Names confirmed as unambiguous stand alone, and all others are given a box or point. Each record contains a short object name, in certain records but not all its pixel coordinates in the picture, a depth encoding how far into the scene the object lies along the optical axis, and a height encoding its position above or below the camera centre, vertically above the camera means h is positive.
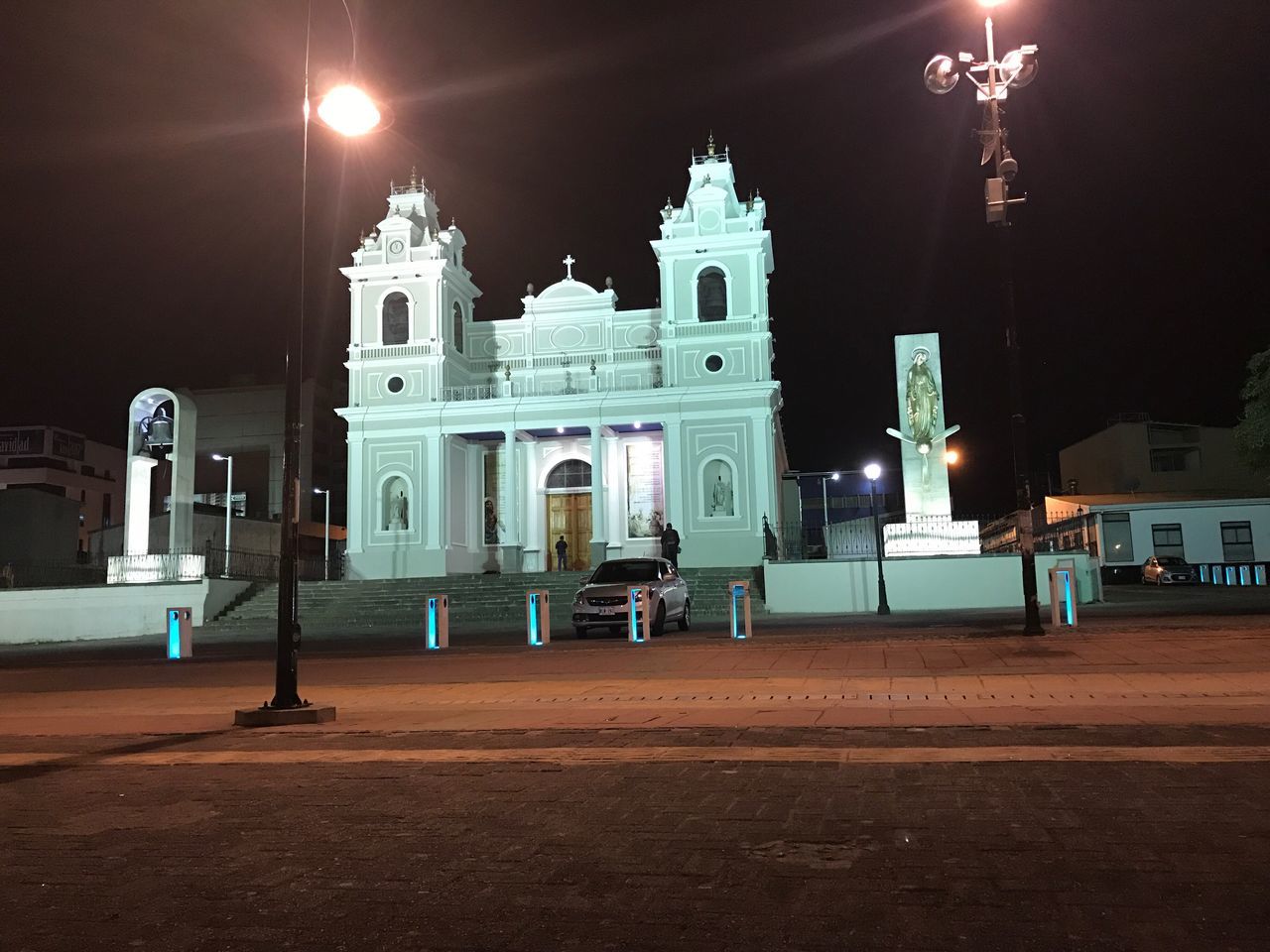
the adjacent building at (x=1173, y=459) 58.47 +6.18
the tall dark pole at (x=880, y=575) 26.23 +0.00
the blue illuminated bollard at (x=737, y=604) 18.95 -0.46
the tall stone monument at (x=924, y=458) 28.00 +3.14
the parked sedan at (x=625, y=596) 20.66 -0.27
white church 36.91 +6.55
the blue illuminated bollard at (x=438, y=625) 19.16 -0.67
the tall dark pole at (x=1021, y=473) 16.09 +1.57
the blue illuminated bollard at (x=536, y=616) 19.44 -0.58
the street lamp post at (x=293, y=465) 9.48 +1.23
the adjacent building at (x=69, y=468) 68.00 +9.12
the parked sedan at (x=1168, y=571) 41.09 -0.21
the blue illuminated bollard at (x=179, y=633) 19.53 -0.69
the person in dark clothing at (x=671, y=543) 30.78 +1.15
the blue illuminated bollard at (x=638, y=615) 19.36 -0.61
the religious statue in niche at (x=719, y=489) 36.69 +3.26
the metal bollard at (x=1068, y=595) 18.02 -0.46
